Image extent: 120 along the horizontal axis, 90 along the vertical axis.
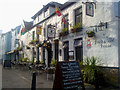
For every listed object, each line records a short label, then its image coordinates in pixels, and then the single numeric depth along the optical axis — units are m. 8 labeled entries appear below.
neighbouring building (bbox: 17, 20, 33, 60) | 19.21
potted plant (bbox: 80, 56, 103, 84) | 6.13
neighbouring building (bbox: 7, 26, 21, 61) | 27.61
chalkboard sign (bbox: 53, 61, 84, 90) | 4.35
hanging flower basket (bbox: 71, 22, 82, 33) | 9.30
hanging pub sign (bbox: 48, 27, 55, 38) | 11.82
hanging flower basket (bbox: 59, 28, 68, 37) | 10.75
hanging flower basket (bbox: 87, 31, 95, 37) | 8.02
